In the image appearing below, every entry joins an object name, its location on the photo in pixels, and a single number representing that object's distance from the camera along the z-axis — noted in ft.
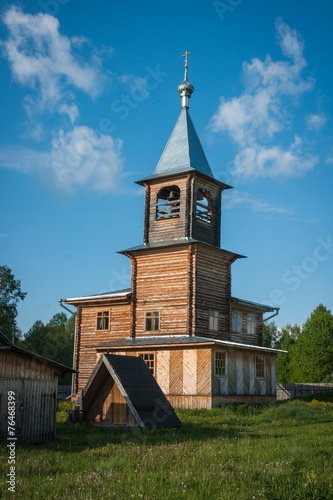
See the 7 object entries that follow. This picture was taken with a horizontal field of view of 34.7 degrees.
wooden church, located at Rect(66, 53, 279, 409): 84.11
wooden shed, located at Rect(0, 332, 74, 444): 45.37
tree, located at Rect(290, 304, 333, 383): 159.12
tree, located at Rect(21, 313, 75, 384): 174.50
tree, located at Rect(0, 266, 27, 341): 159.33
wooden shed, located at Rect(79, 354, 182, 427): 50.98
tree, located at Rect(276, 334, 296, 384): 191.31
